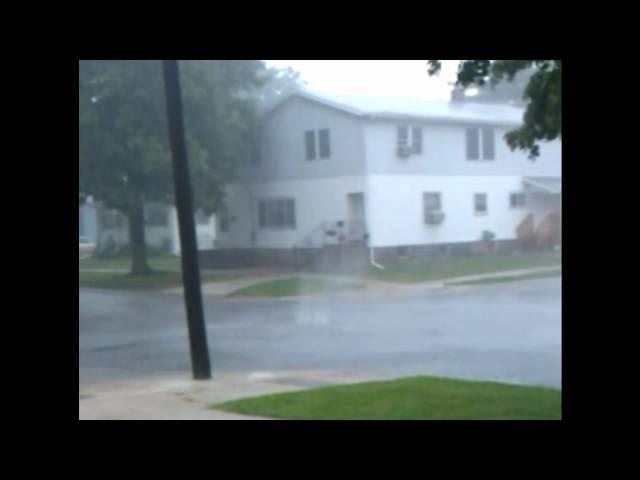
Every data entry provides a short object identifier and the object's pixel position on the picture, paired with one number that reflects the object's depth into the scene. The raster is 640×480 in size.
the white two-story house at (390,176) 33.16
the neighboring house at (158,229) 38.32
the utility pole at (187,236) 13.75
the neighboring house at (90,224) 42.62
